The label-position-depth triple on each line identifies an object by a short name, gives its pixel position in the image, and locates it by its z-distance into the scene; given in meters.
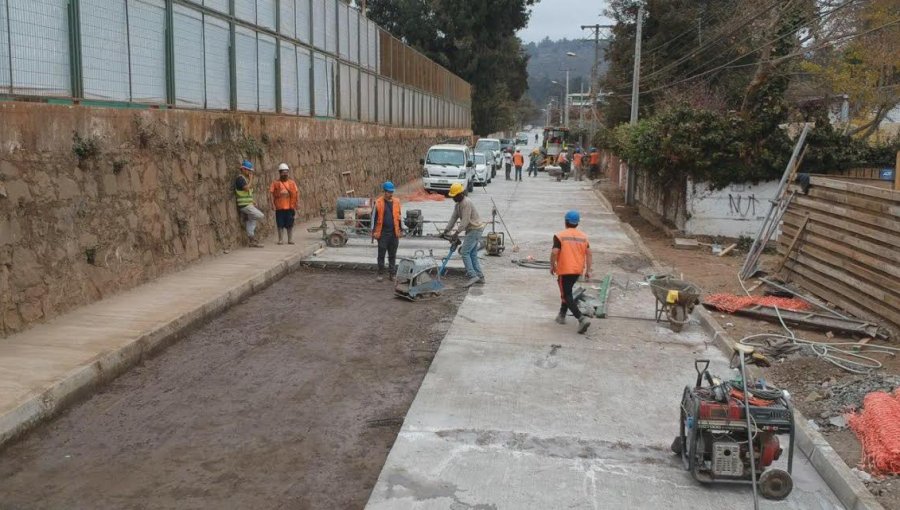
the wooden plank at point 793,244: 13.18
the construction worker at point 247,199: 14.56
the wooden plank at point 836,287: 10.12
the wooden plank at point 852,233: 10.09
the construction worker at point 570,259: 9.52
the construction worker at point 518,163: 44.19
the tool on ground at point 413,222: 16.42
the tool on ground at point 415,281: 11.77
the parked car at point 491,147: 46.68
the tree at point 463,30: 56.22
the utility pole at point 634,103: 31.12
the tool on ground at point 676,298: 9.87
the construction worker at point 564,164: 46.72
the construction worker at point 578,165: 46.21
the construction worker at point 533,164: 49.07
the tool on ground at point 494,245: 15.84
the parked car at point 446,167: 31.11
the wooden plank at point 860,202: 10.20
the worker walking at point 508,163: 45.10
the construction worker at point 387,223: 12.76
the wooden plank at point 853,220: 10.05
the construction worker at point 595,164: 49.19
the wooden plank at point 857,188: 10.23
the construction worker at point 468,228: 12.64
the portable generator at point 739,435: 5.25
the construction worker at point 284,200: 15.03
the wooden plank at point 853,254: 9.98
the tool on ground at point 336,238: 16.06
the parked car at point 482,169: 37.69
